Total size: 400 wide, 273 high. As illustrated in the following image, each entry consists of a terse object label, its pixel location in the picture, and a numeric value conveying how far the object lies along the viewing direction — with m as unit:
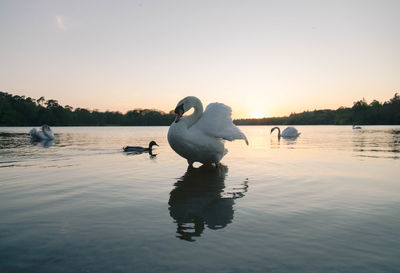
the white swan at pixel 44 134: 22.61
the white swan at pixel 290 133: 27.76
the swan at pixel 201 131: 7.79
